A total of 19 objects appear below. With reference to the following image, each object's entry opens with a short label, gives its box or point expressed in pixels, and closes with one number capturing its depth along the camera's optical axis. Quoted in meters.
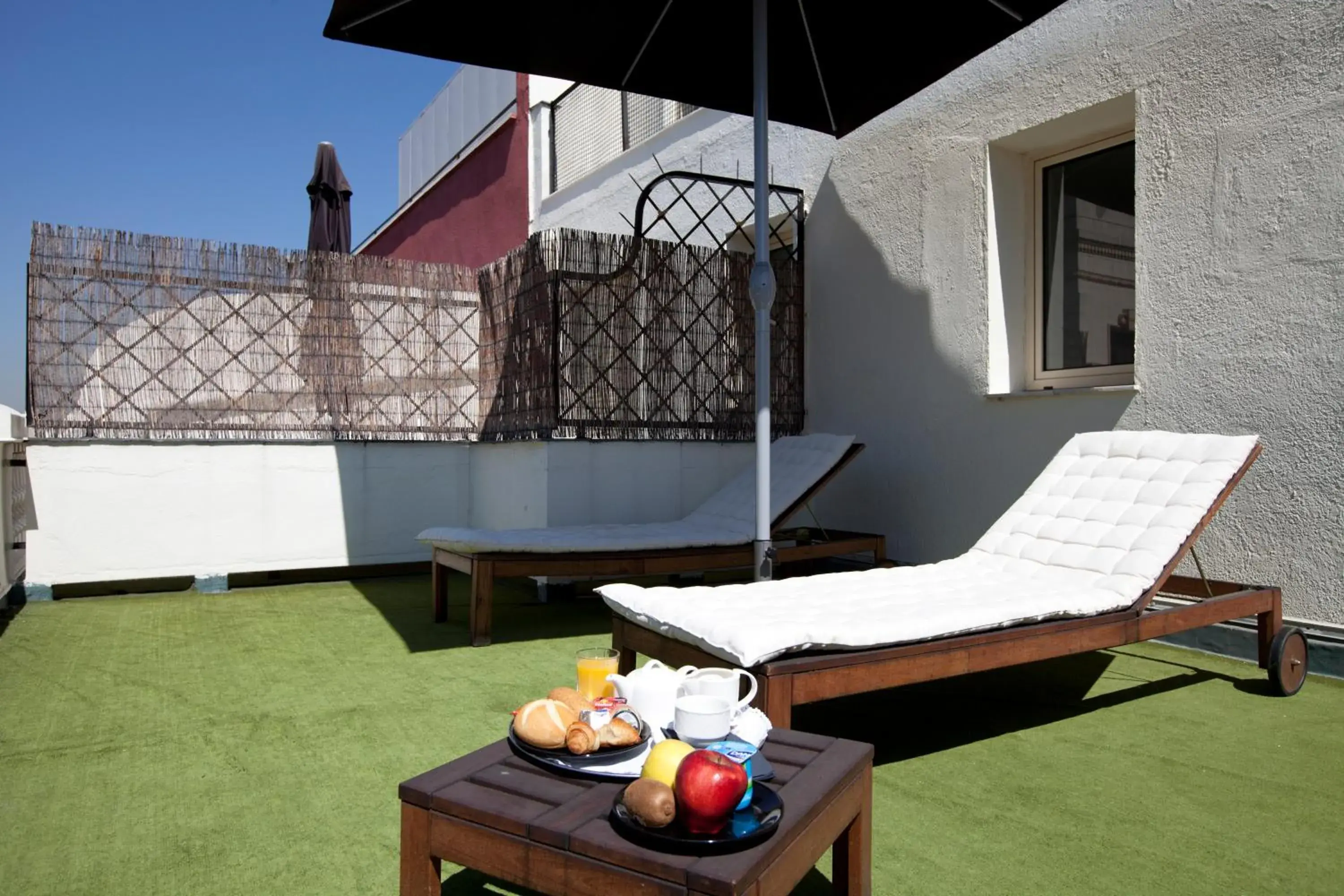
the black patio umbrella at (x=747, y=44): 3.39
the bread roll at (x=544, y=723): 1.41
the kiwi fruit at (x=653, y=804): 1.14
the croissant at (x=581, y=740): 1.38
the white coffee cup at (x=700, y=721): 1.36
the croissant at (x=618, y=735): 1.40
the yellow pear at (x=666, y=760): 1.22
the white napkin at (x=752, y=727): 1.50
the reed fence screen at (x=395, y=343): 4.99
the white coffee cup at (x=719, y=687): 1.47
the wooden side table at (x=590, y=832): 1.11
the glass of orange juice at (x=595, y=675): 1.63
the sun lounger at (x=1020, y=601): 2.19
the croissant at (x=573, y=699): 1.52
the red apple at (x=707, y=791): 1.12
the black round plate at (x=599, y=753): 1.38
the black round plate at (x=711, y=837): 1.12
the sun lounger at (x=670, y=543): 3.78
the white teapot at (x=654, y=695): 1.51
